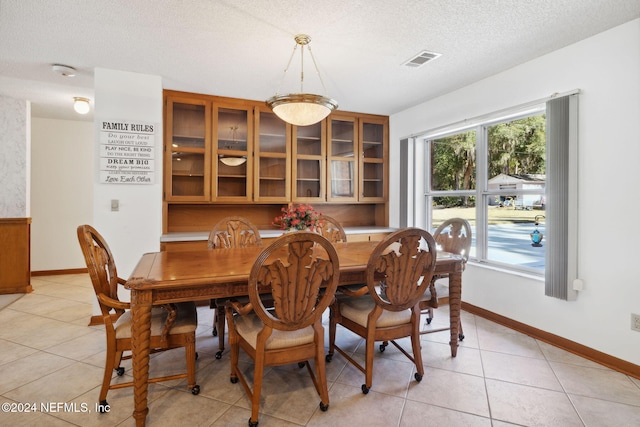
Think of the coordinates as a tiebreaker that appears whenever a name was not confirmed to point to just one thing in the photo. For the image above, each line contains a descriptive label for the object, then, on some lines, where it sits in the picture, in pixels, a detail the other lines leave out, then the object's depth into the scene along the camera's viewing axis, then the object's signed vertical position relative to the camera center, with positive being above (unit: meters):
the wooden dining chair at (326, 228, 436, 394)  1.96 -0.51
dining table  1.70 -0.37
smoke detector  3.14 +1.32
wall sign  3.27 +0.58
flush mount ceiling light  4.16 +1.29
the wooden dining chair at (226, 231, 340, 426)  1.64 -0.51
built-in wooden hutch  3.89 +0.59
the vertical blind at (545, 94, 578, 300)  2.64 +0.13
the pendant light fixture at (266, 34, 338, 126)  2.41 +0.77
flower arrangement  2.55 -0.05
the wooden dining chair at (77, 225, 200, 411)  1.84 -0.64
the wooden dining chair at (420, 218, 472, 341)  2.51 -0.30
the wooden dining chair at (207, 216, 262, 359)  2.98 -0.21
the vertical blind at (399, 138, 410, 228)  4.49 +0.37
